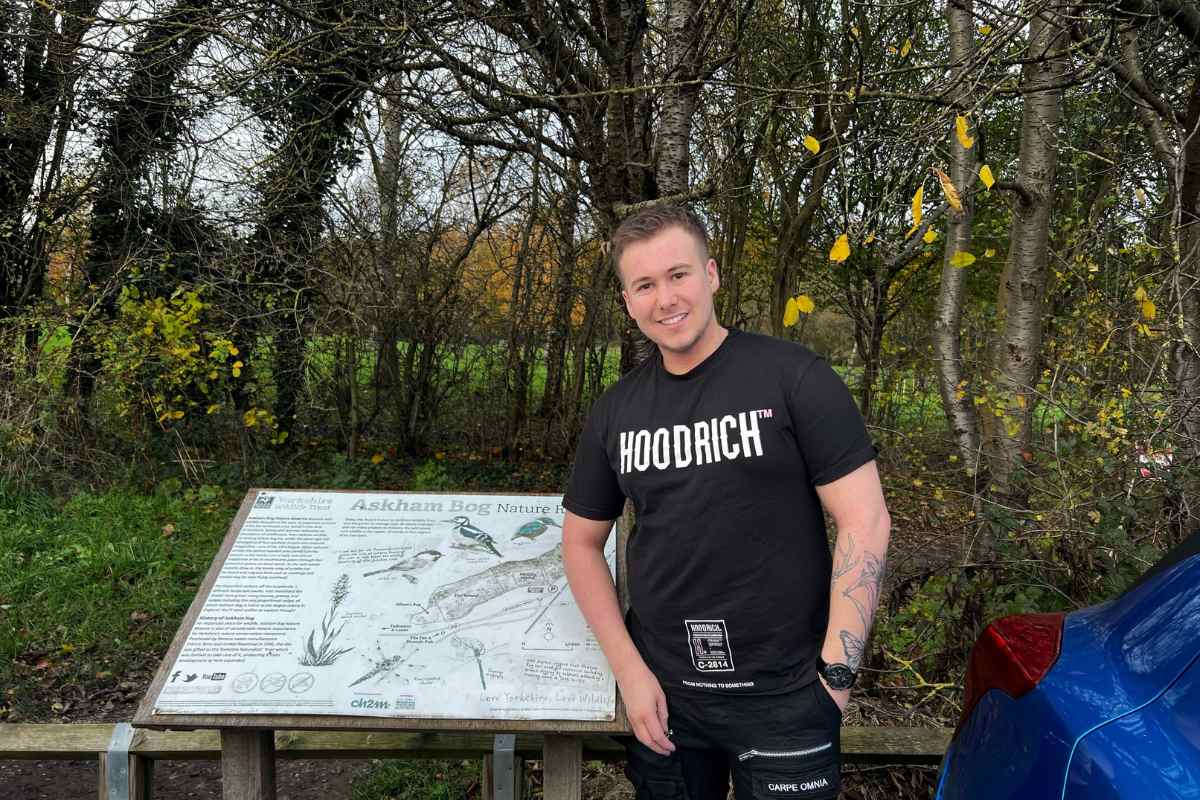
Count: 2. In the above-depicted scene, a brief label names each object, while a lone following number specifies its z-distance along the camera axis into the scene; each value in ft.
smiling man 6.01
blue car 3.96
